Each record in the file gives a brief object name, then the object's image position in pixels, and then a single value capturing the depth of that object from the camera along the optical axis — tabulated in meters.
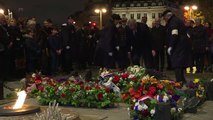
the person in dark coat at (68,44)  12.27
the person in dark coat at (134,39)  10.73
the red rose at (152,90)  5.92
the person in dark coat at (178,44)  8.42
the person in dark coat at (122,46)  10.64
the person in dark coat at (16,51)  10.46
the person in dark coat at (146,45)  10.81
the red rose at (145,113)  5.27
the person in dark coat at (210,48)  12.82
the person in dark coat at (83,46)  13.41
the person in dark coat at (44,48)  11.20
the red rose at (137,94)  5.89
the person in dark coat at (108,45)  9.92
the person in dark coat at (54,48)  11.59
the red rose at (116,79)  7.83
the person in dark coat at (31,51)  10.84
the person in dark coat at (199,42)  12.36
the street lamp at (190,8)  35.30
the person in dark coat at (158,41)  12.20
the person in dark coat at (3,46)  9.95
